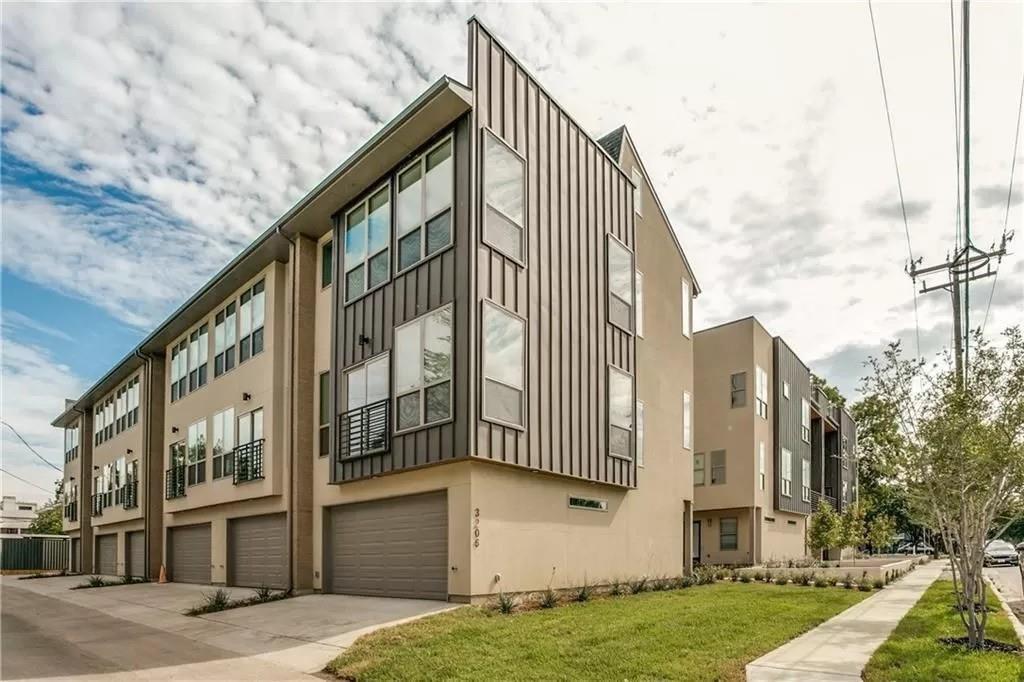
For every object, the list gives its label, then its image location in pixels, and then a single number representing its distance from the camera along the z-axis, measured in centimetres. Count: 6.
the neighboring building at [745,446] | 2906
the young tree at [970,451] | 1023
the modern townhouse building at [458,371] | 1370
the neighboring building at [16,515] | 7469
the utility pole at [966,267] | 1653
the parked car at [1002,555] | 3634
